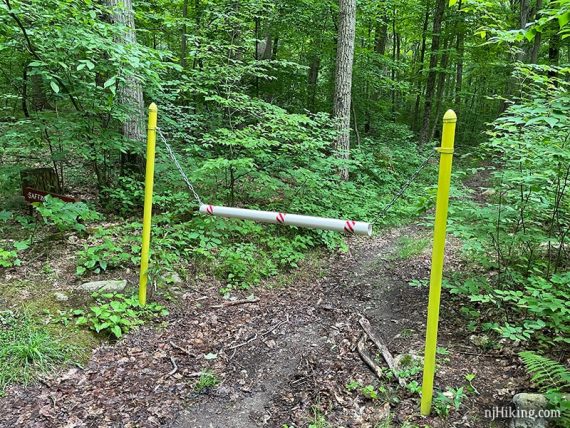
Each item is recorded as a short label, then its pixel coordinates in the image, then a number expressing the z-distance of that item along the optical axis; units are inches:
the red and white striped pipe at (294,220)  120.6
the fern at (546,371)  104.1
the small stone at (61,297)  153.6
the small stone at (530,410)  99.7
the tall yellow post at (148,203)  154.3
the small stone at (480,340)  143.2
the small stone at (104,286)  162.2
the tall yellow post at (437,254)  103.9
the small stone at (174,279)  181.8
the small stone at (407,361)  131.7
